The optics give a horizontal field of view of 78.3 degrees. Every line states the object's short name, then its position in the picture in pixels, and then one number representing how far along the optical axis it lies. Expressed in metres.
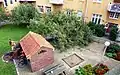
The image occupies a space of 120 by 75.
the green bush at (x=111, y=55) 9.84
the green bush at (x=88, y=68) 8.22
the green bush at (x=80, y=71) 7.91
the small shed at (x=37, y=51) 8.14
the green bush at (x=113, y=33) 11.17
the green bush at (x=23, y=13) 12.31
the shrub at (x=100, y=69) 8.24
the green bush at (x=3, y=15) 12.97
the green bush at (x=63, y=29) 10.12
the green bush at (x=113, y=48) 10.14
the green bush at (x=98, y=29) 11.71
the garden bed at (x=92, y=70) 8.00
